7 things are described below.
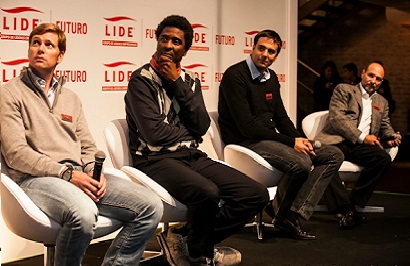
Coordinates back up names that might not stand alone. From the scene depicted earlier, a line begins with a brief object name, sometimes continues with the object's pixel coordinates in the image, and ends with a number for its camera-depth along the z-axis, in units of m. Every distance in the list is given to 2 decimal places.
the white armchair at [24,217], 3.30
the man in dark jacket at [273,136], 5.00
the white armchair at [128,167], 3.95
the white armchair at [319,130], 5.96
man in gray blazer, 5.92
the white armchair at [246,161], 4.88
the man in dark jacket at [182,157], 4.00
